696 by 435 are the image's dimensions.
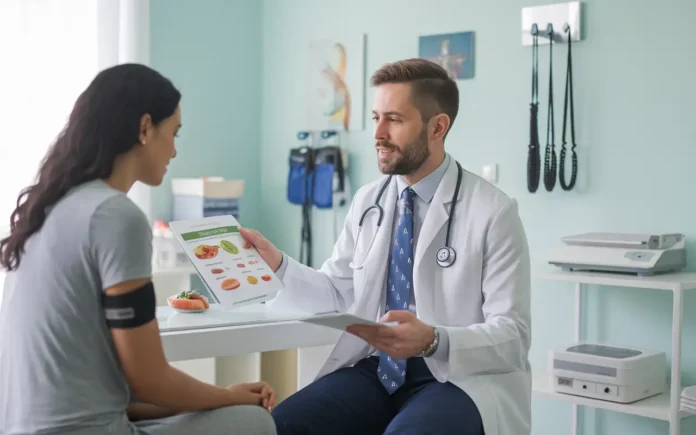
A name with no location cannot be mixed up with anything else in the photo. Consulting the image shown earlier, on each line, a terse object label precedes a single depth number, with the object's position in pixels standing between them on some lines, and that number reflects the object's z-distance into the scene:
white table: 1.91
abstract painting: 3.90
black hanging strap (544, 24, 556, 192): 3.19
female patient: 1.38
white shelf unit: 2.63
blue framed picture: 3.48
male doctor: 1.86
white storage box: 3.79
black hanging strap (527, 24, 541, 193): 3.22
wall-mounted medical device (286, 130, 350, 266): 3.91
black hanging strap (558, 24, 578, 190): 3.16
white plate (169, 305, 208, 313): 2.12
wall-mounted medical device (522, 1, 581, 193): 3.16
